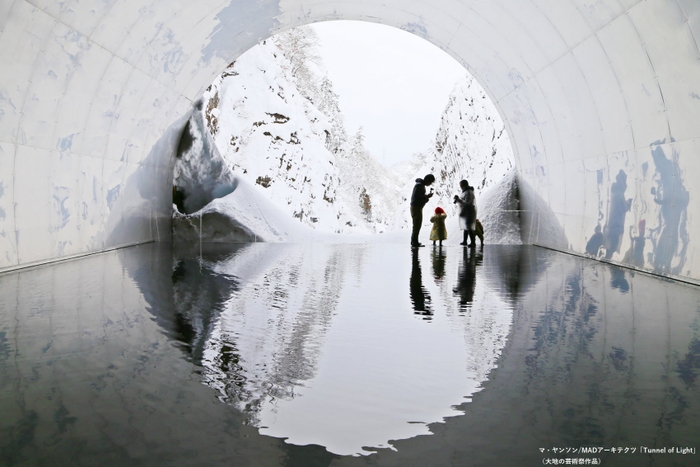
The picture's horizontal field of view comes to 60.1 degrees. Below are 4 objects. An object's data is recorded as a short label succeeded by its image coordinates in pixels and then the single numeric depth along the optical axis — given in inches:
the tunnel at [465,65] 309.0
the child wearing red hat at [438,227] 636.7
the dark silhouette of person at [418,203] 603.3
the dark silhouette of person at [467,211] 593.6
